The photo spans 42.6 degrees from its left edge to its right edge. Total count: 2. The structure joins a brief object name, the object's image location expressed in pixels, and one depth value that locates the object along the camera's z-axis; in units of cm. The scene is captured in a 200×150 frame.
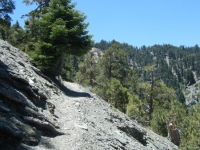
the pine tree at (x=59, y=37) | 1831
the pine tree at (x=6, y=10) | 1372
